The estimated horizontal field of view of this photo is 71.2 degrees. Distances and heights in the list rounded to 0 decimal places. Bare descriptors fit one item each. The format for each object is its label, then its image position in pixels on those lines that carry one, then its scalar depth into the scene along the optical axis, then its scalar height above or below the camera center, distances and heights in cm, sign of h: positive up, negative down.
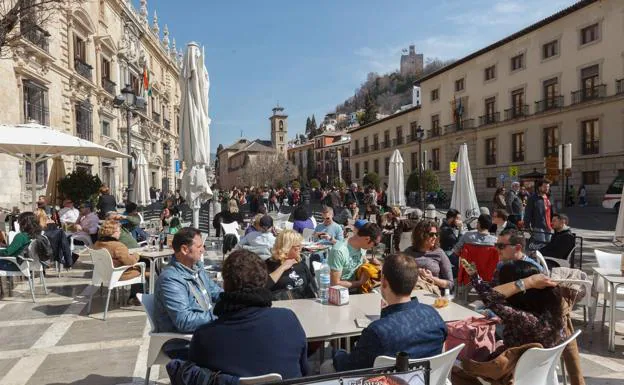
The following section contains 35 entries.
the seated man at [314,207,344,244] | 712 -77
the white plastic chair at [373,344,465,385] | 205 -90
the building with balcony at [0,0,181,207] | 1509 +479
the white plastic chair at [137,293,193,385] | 295 -103
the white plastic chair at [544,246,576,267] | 568 -109
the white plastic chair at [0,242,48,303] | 611 -109
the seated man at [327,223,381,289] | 417 -74
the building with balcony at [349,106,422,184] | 4269 +420
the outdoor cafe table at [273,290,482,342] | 276 -94
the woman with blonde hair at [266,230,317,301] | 386 -79
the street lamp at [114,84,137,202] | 1310 +268
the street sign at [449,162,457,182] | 1661 +45
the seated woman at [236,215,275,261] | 600 -77
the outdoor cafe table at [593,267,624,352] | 422 -120
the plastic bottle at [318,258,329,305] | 348 -85
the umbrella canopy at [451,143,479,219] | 1001 -35
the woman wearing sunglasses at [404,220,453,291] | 437 -75
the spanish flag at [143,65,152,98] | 3089 +750
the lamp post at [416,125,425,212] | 2180 +240
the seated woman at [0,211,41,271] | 621 -71
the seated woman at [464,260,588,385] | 261 -78
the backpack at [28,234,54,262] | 635 -85
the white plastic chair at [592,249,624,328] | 500 -103
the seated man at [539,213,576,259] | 583 -86
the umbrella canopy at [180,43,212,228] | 789 +111
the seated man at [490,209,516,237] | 649 -60
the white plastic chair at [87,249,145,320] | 536 -104
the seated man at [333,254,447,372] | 215 -74
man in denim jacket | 295 -77
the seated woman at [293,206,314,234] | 802 -69
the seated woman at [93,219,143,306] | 563 -77
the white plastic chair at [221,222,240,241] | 840 -84
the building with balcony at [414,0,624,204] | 2428 +525
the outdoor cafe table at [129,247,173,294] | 587 -92
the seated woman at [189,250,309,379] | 201 -71
